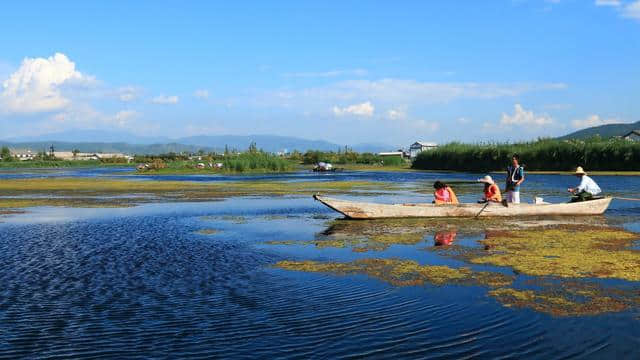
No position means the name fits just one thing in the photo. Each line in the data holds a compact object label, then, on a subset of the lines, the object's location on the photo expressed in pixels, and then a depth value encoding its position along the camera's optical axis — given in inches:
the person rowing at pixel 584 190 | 956.6
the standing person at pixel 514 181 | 898.1
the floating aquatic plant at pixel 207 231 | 778.7
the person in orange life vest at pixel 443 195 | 896.3
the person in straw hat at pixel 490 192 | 900.0
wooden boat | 877.8
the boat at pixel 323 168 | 3312.0
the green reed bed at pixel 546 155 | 2529.5
